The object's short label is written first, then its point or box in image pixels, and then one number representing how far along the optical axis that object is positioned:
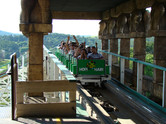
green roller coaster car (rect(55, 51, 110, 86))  12.18
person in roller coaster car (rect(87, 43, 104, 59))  12.86
